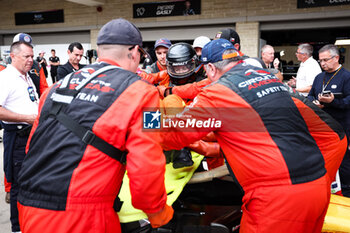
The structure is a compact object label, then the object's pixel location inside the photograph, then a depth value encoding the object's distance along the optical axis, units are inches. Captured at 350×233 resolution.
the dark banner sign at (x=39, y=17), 520.1
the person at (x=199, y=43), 171.5
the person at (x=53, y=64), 460.1
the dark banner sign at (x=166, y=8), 432.1
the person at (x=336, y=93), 153.3
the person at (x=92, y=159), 51.6
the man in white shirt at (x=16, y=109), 114.3
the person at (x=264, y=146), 61.2
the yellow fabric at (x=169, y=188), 63.9
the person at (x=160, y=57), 164.9
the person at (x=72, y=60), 185.0
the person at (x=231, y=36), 147.3
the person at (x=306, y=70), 202.2
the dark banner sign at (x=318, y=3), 356.8
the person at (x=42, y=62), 399.7
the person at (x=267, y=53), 202.9
